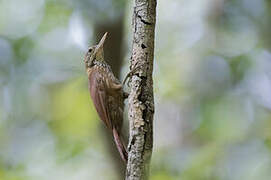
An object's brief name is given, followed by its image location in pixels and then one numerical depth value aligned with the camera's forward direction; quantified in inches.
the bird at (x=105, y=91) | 243.6
